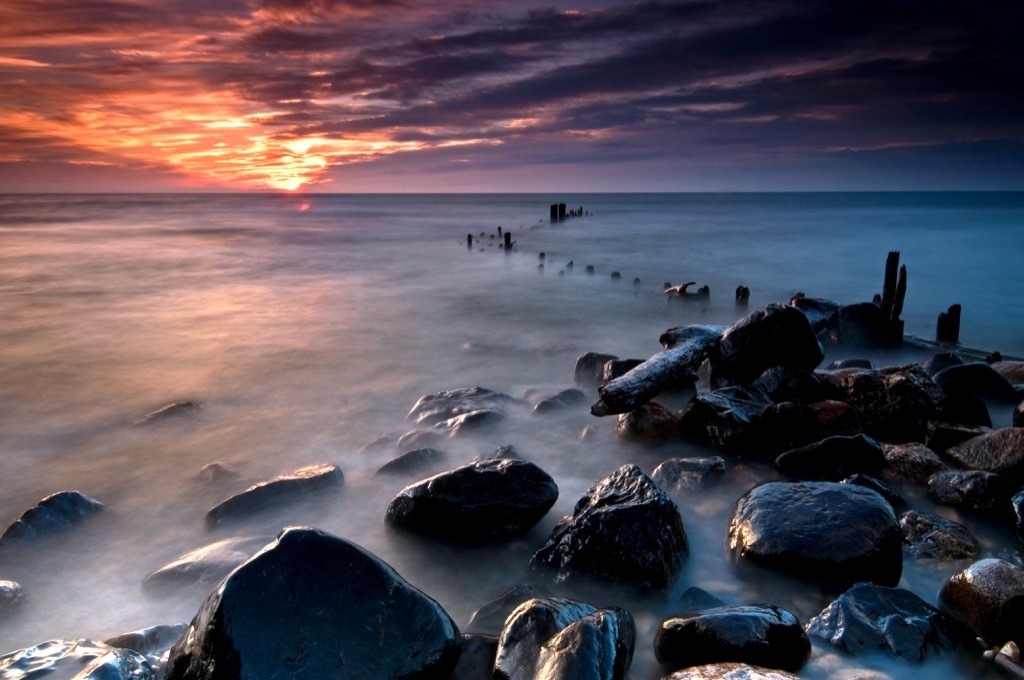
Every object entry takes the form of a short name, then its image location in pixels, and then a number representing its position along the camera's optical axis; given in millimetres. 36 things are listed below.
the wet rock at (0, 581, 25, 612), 3584
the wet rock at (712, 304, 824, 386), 6488
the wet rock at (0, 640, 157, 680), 2588
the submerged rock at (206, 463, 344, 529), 4527
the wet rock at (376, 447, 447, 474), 5148
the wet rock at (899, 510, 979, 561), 3771
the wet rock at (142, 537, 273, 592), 3678
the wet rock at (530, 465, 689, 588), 3574
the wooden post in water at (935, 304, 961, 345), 9758
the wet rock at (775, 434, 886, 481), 4625
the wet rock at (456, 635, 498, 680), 2834
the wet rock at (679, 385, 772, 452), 5195
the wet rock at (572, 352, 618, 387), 7281
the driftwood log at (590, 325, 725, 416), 5637
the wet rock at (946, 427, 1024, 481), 4488
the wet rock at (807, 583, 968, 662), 3006
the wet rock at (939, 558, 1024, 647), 2939
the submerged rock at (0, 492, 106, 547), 4254
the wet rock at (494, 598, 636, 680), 2549
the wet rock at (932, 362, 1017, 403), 6305
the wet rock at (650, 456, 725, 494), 4699
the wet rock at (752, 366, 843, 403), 5809
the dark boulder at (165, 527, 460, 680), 2420
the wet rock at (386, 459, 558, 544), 4004
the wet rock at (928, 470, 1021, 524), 4117
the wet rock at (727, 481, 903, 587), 3488
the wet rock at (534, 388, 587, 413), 6504
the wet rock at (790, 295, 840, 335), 9297
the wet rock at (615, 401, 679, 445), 5602
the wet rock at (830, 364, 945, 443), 5387
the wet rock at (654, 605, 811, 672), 2783
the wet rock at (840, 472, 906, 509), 4305
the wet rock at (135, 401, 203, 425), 6715
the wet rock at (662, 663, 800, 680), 2355
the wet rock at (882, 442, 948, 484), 4633
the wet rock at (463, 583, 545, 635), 3244
